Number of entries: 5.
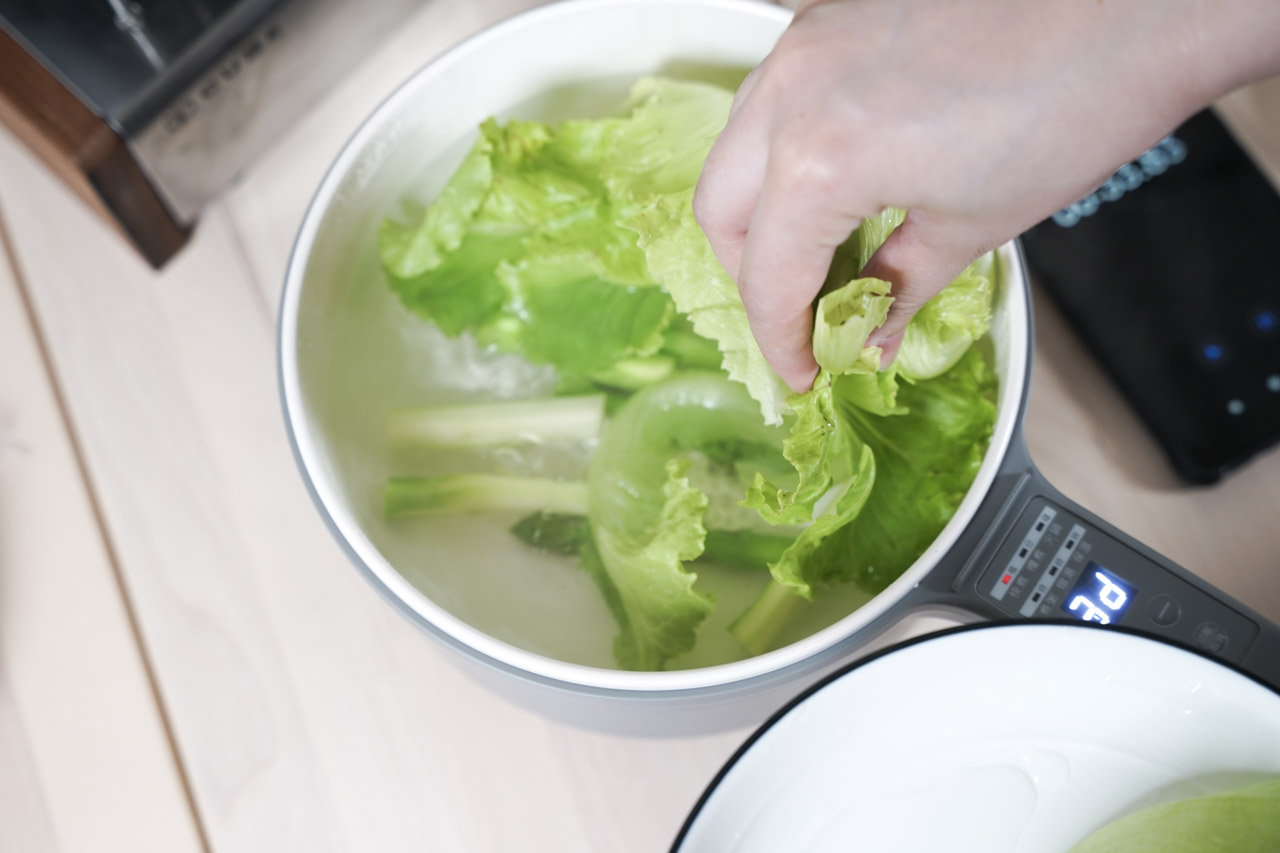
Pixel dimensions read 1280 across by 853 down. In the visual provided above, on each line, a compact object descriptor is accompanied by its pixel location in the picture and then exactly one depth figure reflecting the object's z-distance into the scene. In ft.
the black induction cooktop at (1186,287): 1.70
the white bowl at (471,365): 1.24
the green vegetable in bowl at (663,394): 1.34
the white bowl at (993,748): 1.04
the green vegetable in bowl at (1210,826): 1.03
